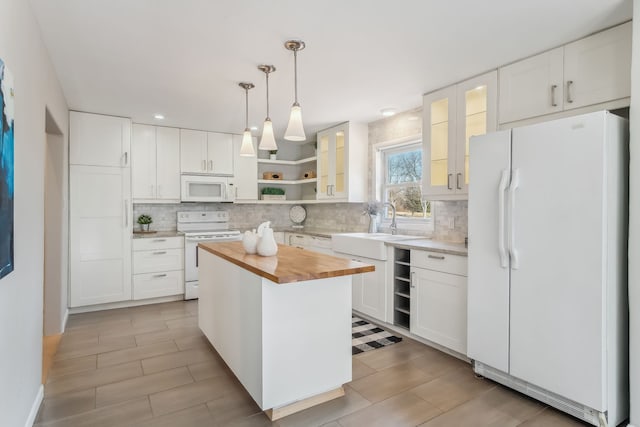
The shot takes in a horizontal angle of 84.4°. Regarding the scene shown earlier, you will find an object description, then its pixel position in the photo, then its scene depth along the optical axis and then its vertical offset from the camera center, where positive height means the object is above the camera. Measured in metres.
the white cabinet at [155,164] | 4.59 +0.59
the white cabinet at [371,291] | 3.47 -0.86
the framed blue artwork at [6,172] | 1.42 +0.15
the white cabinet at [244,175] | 5.26 +0.51
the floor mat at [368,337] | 3.09 -1.20
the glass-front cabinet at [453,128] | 2.90 +0.72
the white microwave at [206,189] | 4.85 +0.28
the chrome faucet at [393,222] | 4.04 -0.15
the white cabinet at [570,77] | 2.13 +0.90
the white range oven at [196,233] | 4.62 -0.34
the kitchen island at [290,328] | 1.99 -0.72
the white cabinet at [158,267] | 4.39 -0.75
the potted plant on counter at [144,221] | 4.76 -0.18
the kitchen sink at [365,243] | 3.46 -0.36
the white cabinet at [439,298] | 2.74 -0.73
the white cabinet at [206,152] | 4.89 +0.80
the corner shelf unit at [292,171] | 5.69 +0.65
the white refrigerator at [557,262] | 1.90 -0.31
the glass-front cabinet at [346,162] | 4.46 +0.62
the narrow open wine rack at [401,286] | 3.40 -0.75
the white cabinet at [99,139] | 4.04 +0.81
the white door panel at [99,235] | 4.03 -0.32
